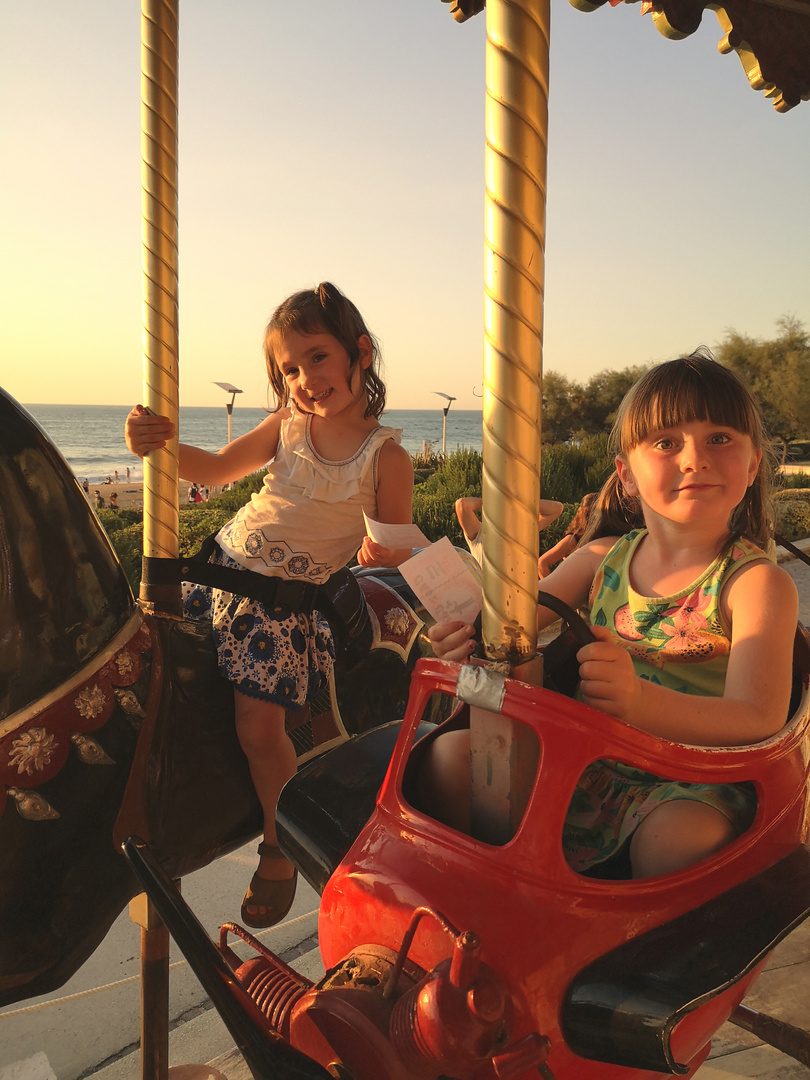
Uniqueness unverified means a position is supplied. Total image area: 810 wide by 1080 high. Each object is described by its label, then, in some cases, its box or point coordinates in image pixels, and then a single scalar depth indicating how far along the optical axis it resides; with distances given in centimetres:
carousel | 100
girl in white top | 197
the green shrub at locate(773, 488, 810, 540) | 1049
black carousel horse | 143
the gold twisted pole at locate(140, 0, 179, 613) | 196
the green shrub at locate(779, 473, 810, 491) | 1546
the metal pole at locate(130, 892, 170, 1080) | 179
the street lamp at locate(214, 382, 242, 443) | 1439
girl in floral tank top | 123
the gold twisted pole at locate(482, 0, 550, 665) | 107
